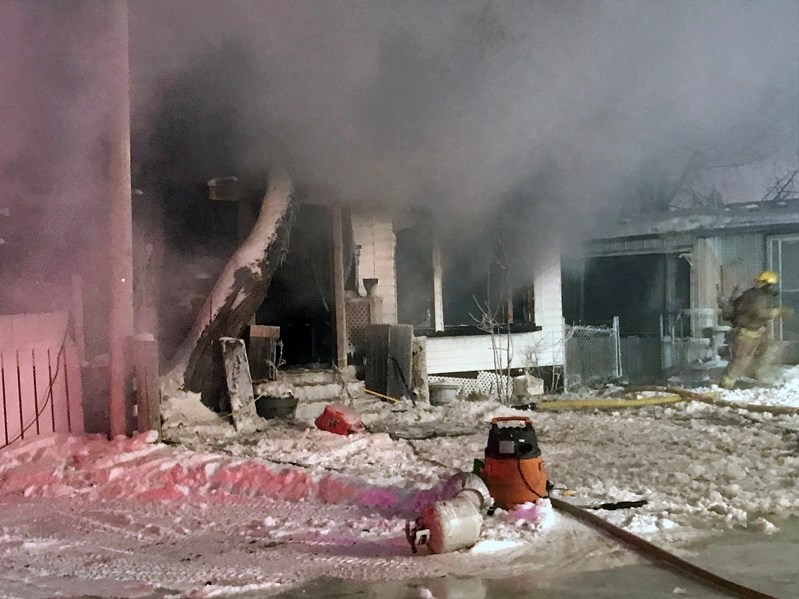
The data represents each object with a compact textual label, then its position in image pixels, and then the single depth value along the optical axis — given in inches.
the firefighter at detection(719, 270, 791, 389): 398.6
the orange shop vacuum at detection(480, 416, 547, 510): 173.8
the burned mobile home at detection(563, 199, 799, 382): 493.7
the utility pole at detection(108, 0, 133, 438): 252.8
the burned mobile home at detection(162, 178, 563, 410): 366.9
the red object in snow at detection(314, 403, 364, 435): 279.3
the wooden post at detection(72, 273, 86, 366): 275.4
